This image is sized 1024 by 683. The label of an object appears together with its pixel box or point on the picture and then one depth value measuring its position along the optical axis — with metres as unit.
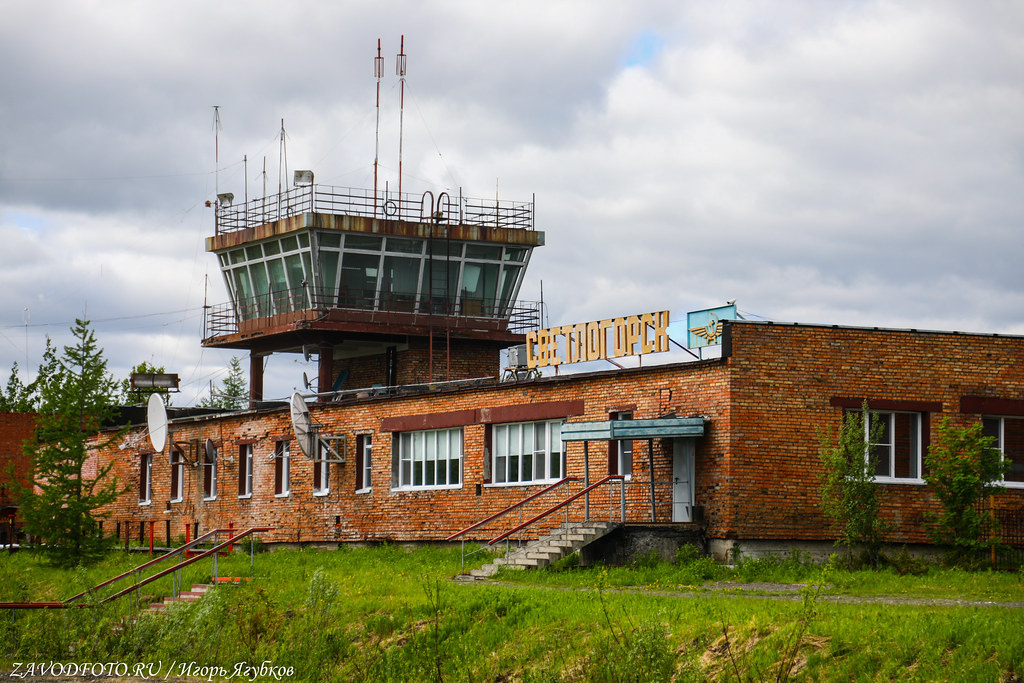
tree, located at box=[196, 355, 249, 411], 105.17
